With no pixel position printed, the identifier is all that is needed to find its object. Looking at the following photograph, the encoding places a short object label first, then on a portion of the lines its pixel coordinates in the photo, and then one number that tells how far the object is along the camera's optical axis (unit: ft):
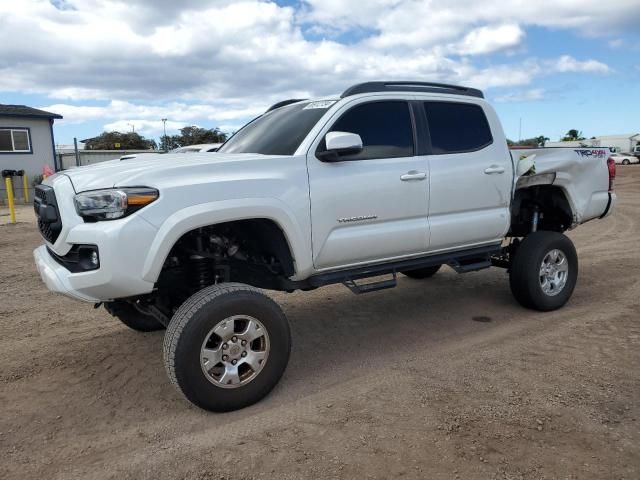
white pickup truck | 10.65
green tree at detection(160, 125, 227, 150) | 182.58
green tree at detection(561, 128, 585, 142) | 288.51
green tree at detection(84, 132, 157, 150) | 199.11
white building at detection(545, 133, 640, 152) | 234.38
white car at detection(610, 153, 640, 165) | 160.15
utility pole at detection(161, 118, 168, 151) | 193.00
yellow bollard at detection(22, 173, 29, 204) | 73.72
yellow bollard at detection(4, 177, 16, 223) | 47.03
